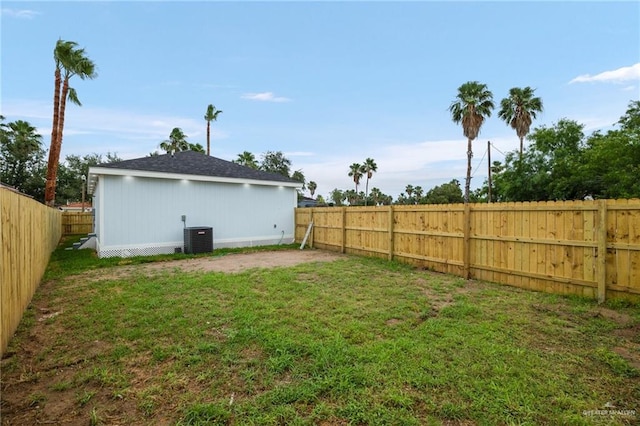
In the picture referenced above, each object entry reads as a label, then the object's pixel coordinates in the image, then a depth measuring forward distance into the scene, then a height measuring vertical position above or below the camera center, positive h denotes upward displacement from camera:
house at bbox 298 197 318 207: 31.02 +0.95
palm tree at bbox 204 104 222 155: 26.44 +8.80
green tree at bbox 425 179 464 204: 36.19 +2.27
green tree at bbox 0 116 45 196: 20.00 +3.92
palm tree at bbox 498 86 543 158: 20.20 +7.34
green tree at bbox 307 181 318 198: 53.28 +4.48
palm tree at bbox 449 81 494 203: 18.61 +6.79
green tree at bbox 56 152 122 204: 25.59 +3.24
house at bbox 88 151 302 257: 8.88 +0.25
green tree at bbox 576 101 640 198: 10.47 +1.93
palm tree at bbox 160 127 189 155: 27.08 +6.70
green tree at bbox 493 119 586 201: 14.00 +2.36
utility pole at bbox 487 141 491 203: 18.17 +3.77
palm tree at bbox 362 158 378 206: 43.28 +6.59
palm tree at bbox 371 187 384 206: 53.27 +2.93
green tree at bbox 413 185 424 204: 53.66 +3.59
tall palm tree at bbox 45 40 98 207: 11.77 +5.36
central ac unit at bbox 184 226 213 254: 9.57 -0.99
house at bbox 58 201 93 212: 39.42 +0.74
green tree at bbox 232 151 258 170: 29.20 +5.29
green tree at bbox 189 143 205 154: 27.33 +6.16
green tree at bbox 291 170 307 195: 33.24 +4.20
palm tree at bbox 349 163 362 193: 44.91 +6.06
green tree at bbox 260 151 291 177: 30.30 +5.15
